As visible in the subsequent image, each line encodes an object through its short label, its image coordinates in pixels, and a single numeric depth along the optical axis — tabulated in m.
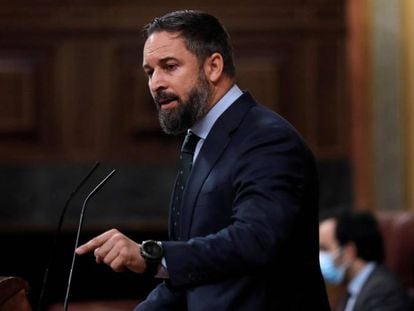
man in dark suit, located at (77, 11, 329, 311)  7.84
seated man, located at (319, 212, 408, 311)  10.31
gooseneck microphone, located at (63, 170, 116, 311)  7.84
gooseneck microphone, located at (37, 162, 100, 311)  7.94
